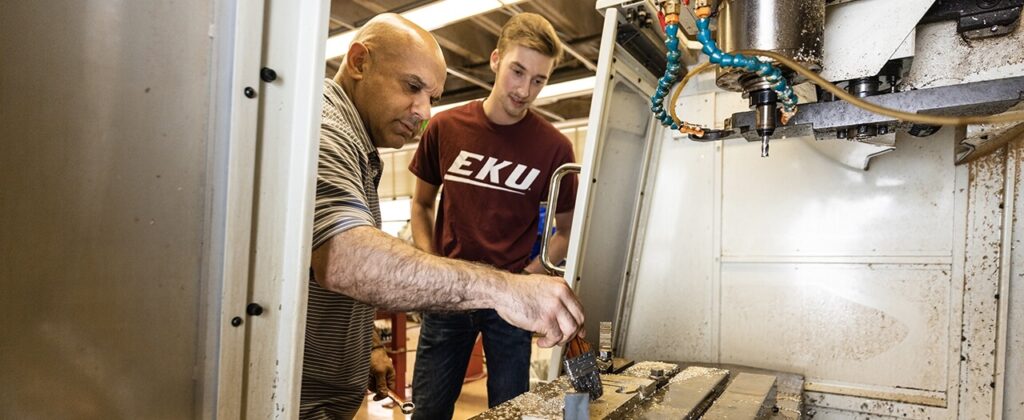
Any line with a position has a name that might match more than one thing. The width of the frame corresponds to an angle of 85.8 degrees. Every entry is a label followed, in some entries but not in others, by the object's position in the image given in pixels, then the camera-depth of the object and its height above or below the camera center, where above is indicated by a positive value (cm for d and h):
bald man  82 -7
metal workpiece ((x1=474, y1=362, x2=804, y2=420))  99 -37
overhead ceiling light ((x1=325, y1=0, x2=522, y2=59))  308 +116
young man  178 +9
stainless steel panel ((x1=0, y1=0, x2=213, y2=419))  51 -1
